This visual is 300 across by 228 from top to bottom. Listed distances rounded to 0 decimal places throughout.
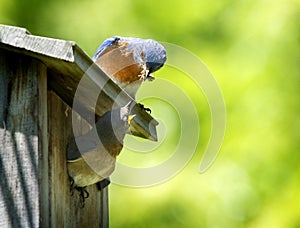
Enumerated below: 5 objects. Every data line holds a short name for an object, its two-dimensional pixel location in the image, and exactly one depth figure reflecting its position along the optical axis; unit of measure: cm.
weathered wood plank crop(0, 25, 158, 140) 645
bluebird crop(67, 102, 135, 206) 730
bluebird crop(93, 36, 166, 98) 1020
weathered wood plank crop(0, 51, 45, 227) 644
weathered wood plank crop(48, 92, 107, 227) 703
